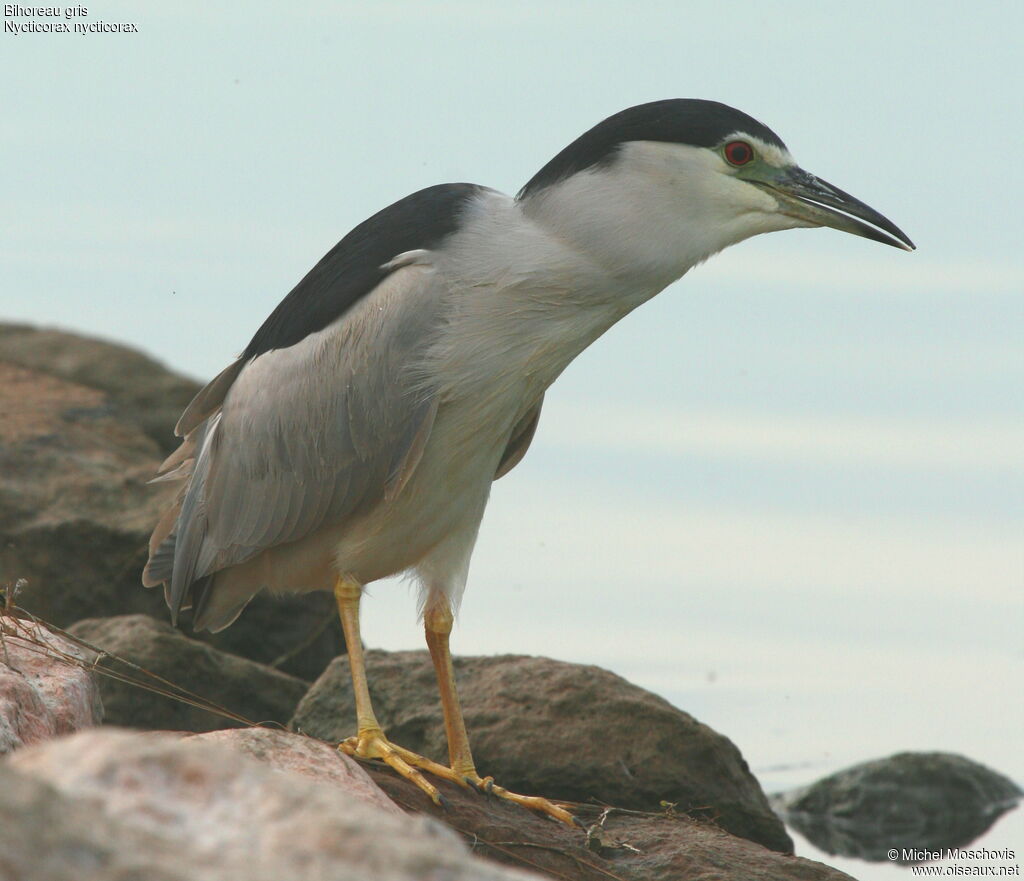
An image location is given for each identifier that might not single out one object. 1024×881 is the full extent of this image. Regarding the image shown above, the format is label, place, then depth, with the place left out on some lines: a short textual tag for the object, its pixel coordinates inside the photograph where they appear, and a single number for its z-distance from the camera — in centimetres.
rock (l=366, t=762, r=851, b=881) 934
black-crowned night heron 982
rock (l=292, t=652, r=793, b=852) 1184
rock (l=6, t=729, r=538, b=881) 370
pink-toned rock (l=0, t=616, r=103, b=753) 809
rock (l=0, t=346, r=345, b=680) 1630
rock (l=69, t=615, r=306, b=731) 1332
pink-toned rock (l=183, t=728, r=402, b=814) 745
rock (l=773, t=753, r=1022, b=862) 1584
